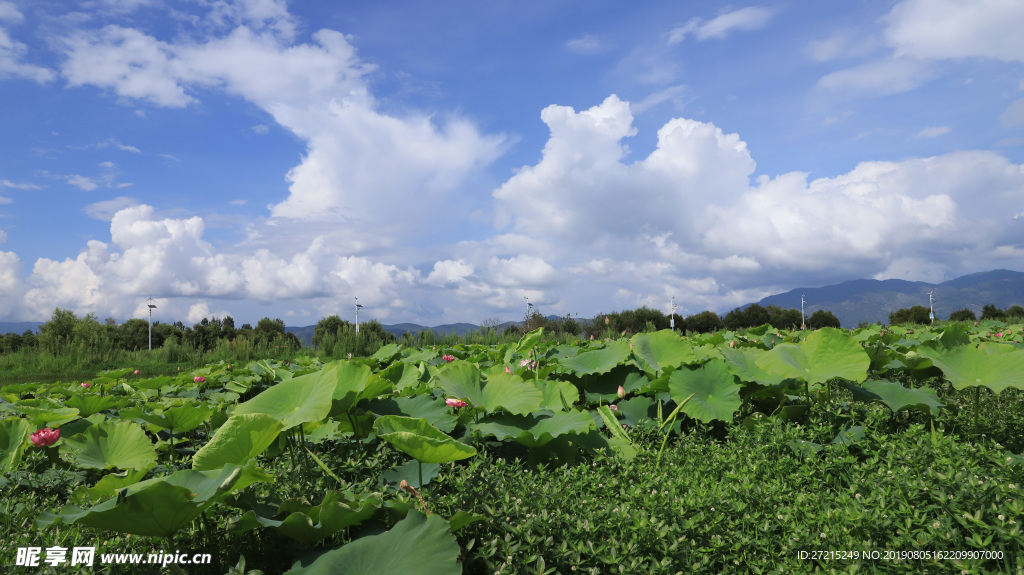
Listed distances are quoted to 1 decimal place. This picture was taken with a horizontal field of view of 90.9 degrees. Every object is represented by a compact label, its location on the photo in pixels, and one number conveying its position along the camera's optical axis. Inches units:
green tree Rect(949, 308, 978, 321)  1016.7
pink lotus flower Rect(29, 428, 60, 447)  107.7
